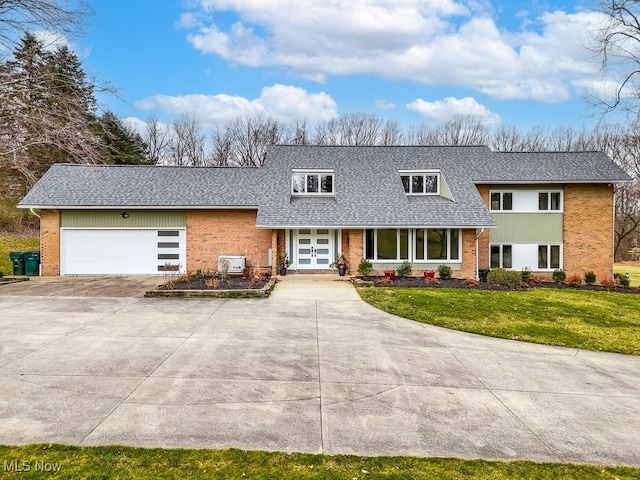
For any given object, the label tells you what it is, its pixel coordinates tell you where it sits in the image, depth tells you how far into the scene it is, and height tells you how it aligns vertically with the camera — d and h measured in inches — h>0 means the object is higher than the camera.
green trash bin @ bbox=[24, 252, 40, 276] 693.3 -33.3
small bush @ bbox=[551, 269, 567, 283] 724.7 -55.9
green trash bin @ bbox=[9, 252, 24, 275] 690.8 -31.5
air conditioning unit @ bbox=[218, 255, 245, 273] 679.1 -33.3
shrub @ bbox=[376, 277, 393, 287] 599.8 -57.0
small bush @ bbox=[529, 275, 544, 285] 702.5 -62.5
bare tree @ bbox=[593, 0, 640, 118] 508.7 +283.7
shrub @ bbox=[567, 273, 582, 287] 681.0 -61.3
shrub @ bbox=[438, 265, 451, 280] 672.4 -47.1
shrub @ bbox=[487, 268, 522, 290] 627.5 -52.9
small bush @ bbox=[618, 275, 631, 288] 702.2 -63.3
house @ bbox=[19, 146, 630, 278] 696.4 +53.2
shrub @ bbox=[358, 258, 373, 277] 660.1 -38.3
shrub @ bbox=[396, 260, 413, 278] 672.4 -43.8
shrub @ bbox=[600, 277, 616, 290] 665.9 -65.4
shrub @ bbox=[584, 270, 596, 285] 713.0 -58.2
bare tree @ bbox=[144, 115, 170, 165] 1601.9 +431.9
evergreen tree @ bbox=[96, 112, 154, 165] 1268.5 +322.3
